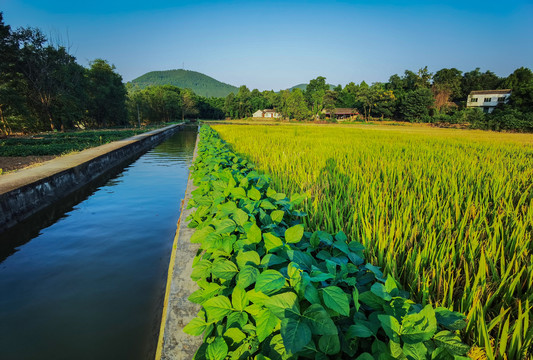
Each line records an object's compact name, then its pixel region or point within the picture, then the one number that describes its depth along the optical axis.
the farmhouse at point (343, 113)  64.94
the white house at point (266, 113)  84.25
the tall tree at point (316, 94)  75.75
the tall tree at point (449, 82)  59.19
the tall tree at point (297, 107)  63.91
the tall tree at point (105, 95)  33.62
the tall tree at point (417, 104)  48.25
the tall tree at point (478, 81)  60.31
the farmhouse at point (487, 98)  46.99
